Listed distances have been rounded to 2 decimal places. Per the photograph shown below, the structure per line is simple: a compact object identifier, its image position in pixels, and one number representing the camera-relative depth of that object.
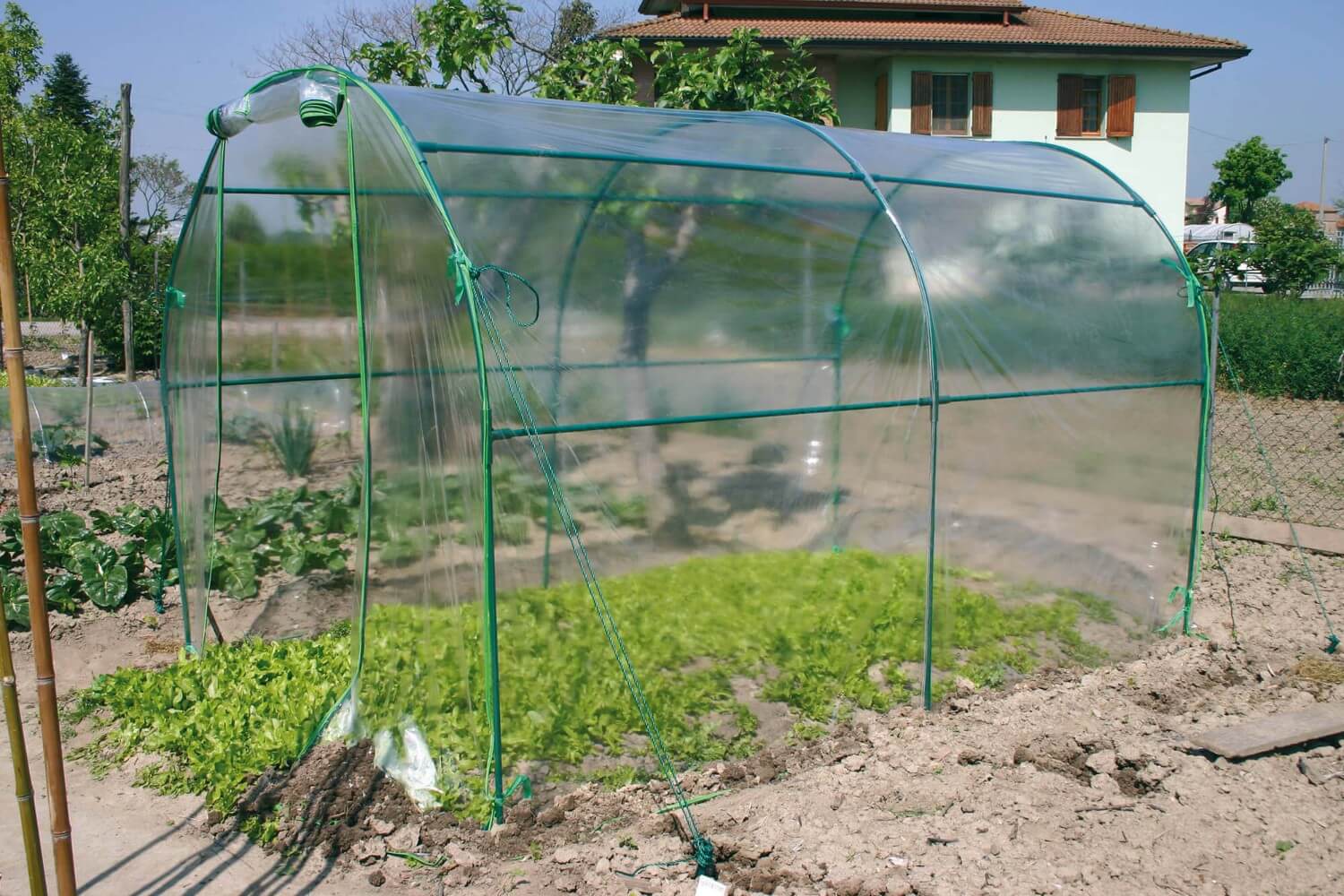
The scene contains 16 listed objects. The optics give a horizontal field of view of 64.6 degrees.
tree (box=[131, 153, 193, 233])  37.74
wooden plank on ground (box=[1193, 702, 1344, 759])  4.80
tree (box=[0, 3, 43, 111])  15.21
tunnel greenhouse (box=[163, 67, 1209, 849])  4.50
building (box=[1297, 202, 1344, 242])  61.38
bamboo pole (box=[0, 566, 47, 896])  2.99
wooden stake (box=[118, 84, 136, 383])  10.59
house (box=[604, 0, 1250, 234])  21.08
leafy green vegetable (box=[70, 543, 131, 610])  6.76
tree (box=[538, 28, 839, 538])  9.40
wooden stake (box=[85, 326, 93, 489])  10.13
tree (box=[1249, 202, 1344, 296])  23.09
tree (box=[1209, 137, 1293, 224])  39.94
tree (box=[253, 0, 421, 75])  27.02
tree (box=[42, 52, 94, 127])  34.78
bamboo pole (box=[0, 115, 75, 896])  2.74
